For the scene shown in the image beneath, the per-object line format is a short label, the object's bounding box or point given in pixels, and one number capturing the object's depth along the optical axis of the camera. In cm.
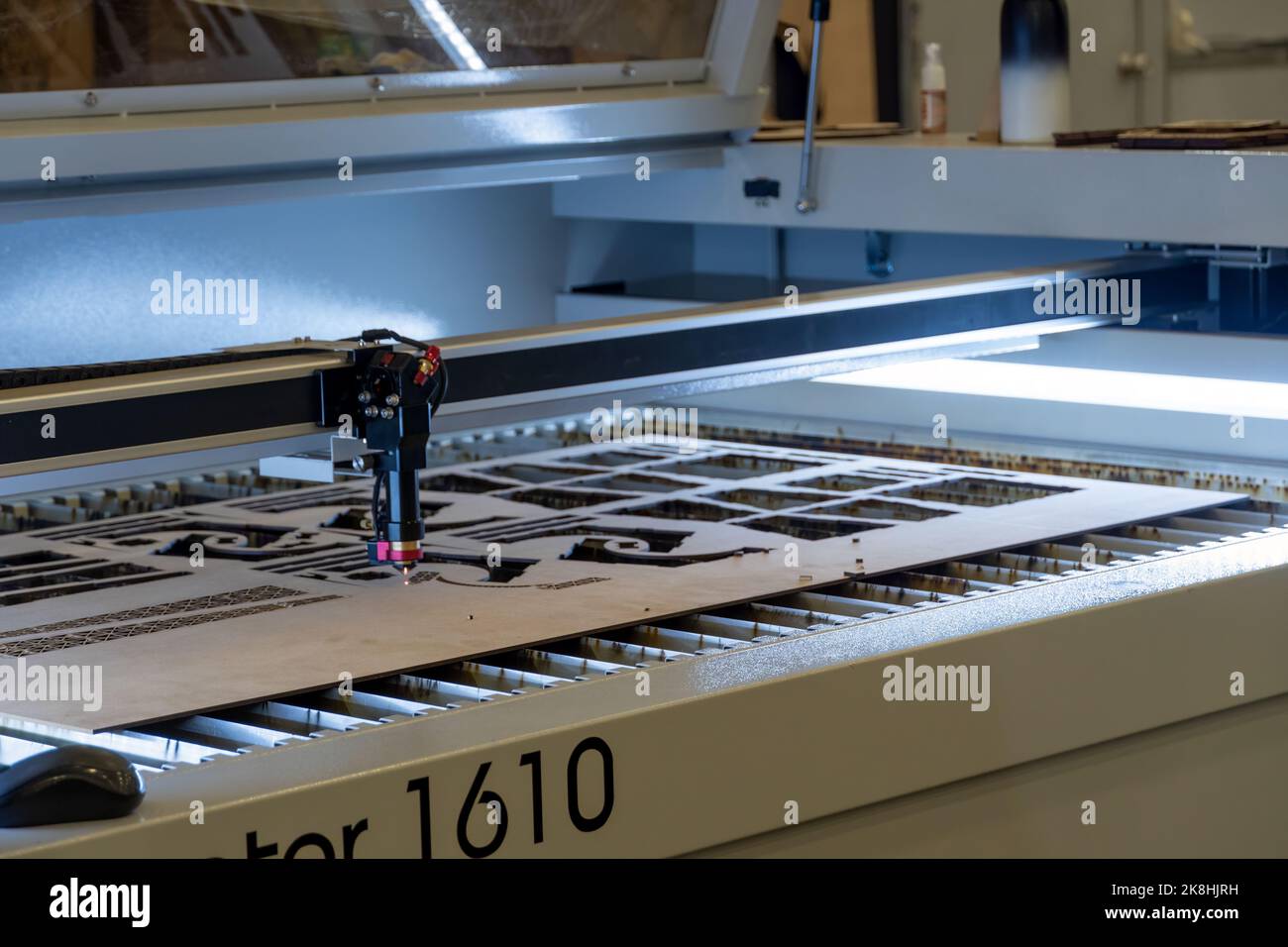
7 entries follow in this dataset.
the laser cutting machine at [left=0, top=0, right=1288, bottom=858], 155
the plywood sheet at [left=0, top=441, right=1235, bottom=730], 171
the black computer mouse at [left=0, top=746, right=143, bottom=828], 128
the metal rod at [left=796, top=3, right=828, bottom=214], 290
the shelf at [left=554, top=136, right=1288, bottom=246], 247
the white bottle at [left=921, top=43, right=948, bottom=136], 323
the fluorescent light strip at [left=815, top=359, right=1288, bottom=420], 250
